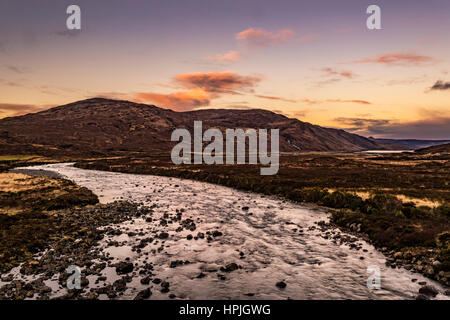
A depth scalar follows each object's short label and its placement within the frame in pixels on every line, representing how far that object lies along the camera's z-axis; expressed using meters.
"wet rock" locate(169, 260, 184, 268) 16.98
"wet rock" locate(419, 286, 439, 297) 13.18
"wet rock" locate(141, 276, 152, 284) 14.52
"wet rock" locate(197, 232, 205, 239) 22.64
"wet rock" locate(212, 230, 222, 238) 23.12
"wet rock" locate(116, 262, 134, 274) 15.54
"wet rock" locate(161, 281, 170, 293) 13.82
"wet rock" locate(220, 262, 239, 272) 16.53
